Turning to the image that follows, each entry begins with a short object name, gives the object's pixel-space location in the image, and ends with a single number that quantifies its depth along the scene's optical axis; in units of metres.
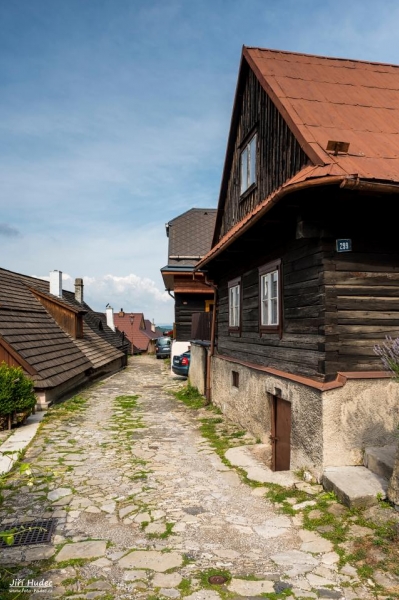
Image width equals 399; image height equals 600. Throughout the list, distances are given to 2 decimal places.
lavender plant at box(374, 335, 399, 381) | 5.10
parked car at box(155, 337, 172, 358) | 39.75
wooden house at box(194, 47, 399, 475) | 6.09
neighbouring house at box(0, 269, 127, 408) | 12.93
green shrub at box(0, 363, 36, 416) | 10.09
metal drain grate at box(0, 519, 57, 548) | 4.85
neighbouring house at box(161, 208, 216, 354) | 21.23
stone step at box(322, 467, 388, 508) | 5.21
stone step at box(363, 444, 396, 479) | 5.59
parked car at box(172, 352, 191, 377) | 20.48
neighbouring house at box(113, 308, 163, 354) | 55.00
